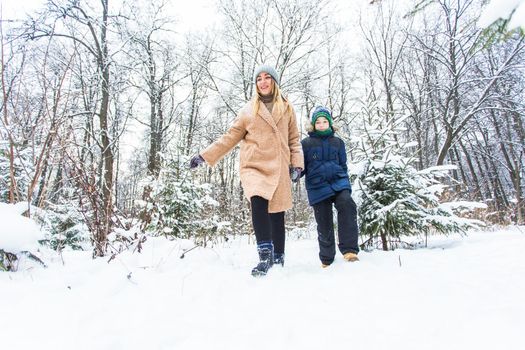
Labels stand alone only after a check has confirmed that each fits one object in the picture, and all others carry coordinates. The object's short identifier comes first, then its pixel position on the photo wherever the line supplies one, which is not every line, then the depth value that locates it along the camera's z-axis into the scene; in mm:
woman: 2600
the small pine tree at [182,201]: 6238
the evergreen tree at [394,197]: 3334
